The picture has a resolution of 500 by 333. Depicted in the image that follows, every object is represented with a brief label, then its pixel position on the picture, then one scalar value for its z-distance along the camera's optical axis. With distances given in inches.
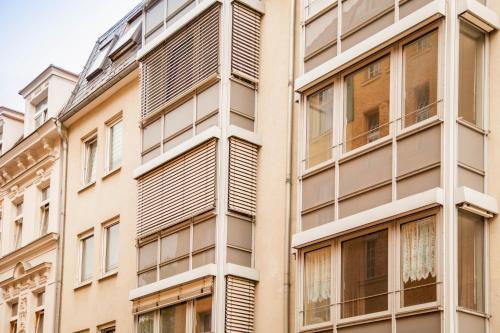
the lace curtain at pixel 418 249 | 615.5
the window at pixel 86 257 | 1068.5
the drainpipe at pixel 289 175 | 743.7
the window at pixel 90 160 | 1107.0
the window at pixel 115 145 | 1054.4
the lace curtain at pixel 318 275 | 698.8
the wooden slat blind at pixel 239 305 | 769.6
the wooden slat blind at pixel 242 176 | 795.4
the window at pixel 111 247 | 1022.4
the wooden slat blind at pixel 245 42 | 829.8
